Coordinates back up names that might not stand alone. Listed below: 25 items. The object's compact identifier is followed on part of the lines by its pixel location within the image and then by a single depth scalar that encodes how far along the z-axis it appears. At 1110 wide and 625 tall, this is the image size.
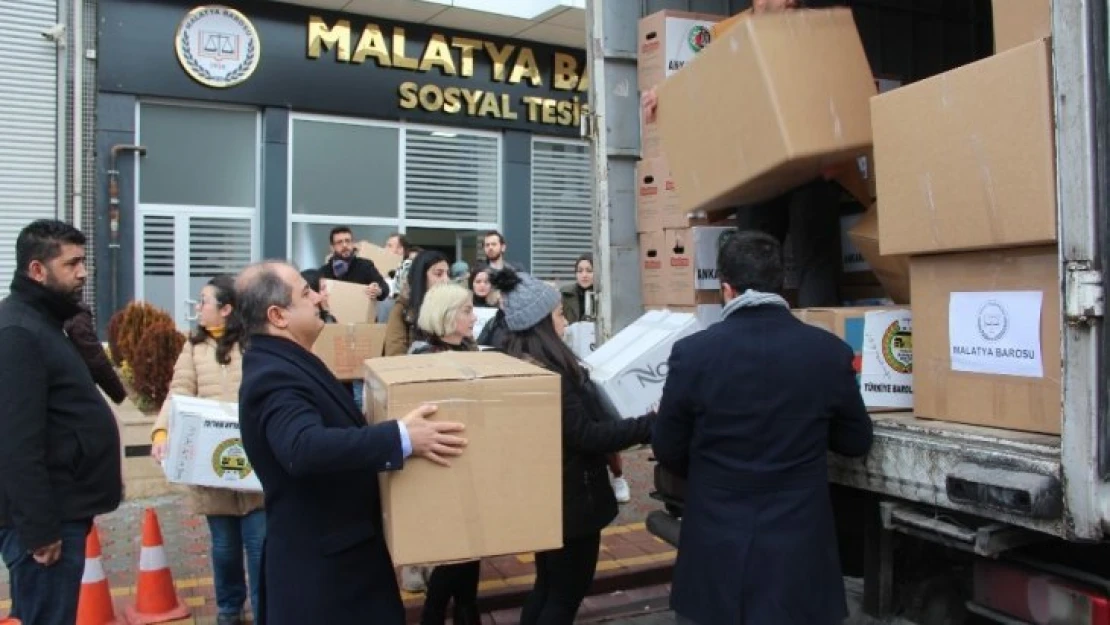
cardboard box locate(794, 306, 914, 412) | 2.71
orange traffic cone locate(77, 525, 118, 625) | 4.14
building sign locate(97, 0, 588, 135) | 10.34
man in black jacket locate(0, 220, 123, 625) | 2.84
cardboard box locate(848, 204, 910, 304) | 2.94
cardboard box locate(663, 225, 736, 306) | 3.94
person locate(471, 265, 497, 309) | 6.26
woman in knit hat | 3.08
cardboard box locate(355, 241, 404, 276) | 7.93
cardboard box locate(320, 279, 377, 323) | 6.61
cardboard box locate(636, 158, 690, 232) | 4.06
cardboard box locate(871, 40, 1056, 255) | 2.08
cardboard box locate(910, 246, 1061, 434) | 2.14
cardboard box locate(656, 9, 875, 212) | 2.94
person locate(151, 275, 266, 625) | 3.96
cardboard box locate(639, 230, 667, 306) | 4.16
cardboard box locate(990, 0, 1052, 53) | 2.23
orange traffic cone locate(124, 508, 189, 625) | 4.29
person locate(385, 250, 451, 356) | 5.29
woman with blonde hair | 3.47
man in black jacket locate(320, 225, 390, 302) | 7.05
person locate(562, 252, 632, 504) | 7.29
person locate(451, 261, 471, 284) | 8.19
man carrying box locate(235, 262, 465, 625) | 2.23
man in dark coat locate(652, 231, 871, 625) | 2.46
